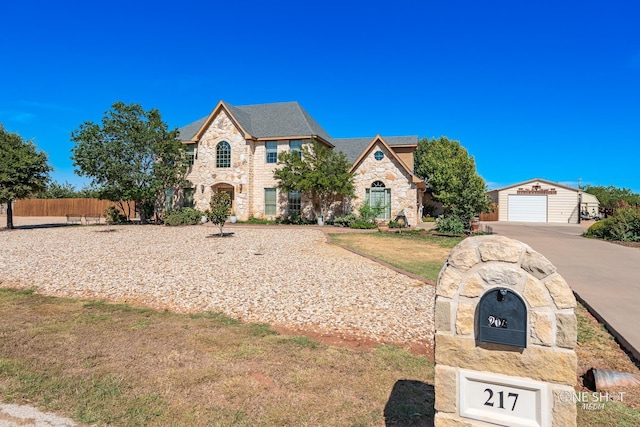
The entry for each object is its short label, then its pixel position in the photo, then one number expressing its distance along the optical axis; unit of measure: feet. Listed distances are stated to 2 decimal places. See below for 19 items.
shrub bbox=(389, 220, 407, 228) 76.02
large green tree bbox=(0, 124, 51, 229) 65.87
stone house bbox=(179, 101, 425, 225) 82.74
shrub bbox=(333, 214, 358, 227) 78.83
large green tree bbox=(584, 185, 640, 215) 130.00
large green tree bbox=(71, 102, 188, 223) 74.13
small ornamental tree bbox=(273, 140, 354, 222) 76.59
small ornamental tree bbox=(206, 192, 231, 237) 55.52
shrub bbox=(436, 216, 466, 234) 64.03
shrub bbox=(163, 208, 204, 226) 77.77
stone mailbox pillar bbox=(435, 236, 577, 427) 7.75
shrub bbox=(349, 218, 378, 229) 75.20
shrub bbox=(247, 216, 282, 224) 85.25
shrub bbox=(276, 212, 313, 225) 83.92
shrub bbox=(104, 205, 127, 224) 82.19
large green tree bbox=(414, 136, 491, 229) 125.70
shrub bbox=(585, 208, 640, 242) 58.75
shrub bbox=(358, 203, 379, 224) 78.84
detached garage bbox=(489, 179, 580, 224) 122.83
